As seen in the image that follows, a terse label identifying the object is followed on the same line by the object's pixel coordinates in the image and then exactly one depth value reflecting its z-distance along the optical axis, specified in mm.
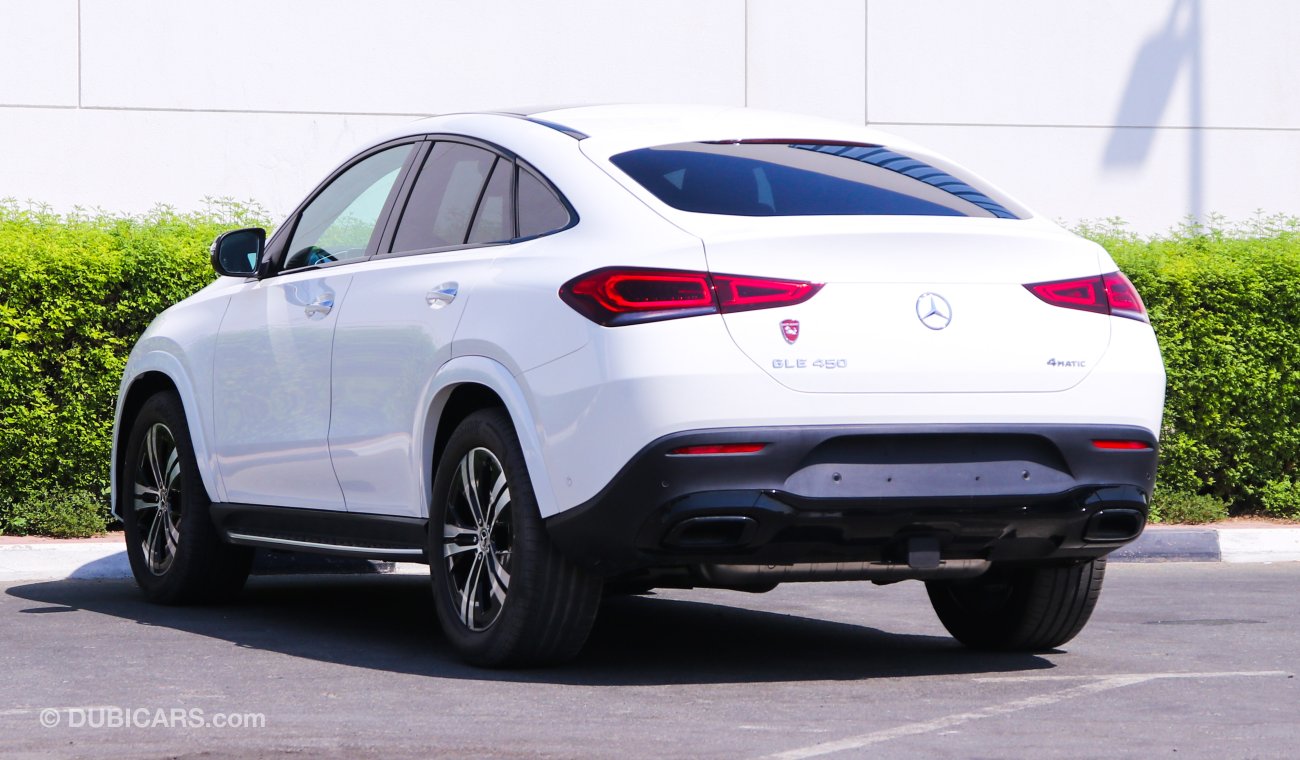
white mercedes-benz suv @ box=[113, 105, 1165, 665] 9486
